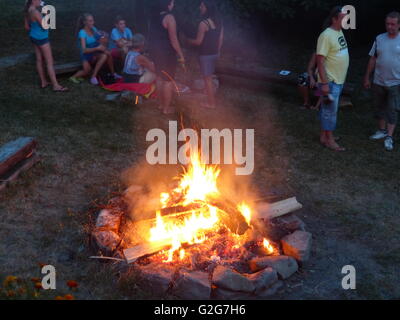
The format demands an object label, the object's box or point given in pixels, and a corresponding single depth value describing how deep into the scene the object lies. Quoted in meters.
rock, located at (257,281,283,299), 4.63
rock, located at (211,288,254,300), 4.53
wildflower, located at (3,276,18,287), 4.28
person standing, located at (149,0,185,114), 8.39
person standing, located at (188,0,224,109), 8.71
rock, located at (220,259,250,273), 4.96
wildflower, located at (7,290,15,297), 4.18
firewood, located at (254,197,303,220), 5.65
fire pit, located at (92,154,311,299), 4.58
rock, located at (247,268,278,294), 4.62
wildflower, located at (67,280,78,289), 4.37
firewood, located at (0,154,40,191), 6.01
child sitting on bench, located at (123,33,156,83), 10.13
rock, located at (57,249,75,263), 4.92
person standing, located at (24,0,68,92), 8.99
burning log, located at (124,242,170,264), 4.84
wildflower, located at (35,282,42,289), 4.25
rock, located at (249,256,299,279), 4.86
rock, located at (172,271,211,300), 4.49
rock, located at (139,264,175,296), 4.54
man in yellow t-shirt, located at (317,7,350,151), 6.99
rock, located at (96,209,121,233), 5.28
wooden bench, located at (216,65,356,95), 9.95
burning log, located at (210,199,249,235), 5.25
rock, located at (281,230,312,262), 5.07
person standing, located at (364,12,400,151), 7.53
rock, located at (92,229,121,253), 4.94
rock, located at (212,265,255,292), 4.54
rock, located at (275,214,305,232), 5.53
